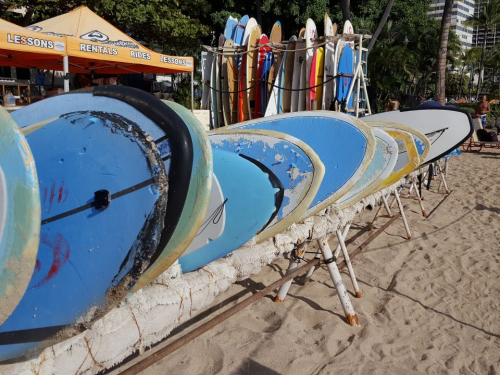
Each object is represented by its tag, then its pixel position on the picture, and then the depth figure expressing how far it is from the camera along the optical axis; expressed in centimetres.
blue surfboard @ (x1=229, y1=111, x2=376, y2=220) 246
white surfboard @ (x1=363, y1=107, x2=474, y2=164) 462
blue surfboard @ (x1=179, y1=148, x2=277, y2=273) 183
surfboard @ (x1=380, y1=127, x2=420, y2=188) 363
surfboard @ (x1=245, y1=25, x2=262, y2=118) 809
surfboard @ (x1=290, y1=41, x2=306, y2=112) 750
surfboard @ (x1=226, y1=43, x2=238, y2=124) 858
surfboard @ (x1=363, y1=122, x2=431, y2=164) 385
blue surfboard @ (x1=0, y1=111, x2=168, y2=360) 109
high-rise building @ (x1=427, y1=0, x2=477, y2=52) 10148
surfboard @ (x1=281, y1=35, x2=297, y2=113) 760
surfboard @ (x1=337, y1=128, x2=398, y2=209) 288
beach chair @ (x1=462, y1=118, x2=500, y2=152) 1060
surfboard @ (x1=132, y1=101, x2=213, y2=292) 118
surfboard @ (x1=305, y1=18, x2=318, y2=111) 723
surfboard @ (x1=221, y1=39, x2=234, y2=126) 851
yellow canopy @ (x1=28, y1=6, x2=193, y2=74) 636
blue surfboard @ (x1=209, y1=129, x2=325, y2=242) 205
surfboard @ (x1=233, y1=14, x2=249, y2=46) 864
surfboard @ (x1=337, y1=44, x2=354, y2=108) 711
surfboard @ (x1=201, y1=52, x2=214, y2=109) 908
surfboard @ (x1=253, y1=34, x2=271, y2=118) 815
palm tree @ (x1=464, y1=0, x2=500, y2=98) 3444
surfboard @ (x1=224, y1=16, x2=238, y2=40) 876
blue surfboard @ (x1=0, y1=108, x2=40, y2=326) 91
